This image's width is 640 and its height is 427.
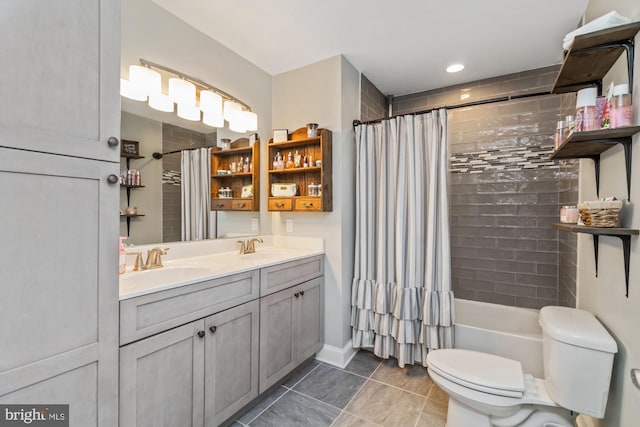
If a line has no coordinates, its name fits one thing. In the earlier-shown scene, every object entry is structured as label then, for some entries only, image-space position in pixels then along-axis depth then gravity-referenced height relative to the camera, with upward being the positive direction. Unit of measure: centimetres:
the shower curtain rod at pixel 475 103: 194 +82
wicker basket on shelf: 118 +1
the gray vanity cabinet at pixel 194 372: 122 -78
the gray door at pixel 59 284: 89 -24
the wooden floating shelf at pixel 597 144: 114 +33
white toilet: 125 -84
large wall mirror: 175 +29
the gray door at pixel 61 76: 89 +48
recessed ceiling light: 258 +136
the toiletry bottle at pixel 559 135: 147 +43
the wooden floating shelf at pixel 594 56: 115 +73
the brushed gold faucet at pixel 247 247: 234 -27
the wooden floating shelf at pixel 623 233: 110 -7
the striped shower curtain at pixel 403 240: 221 -21
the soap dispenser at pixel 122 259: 152 -24
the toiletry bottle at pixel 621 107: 112 +43
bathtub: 211 -98
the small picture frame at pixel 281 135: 254 +71
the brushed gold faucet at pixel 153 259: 174 -28
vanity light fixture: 175 +82
